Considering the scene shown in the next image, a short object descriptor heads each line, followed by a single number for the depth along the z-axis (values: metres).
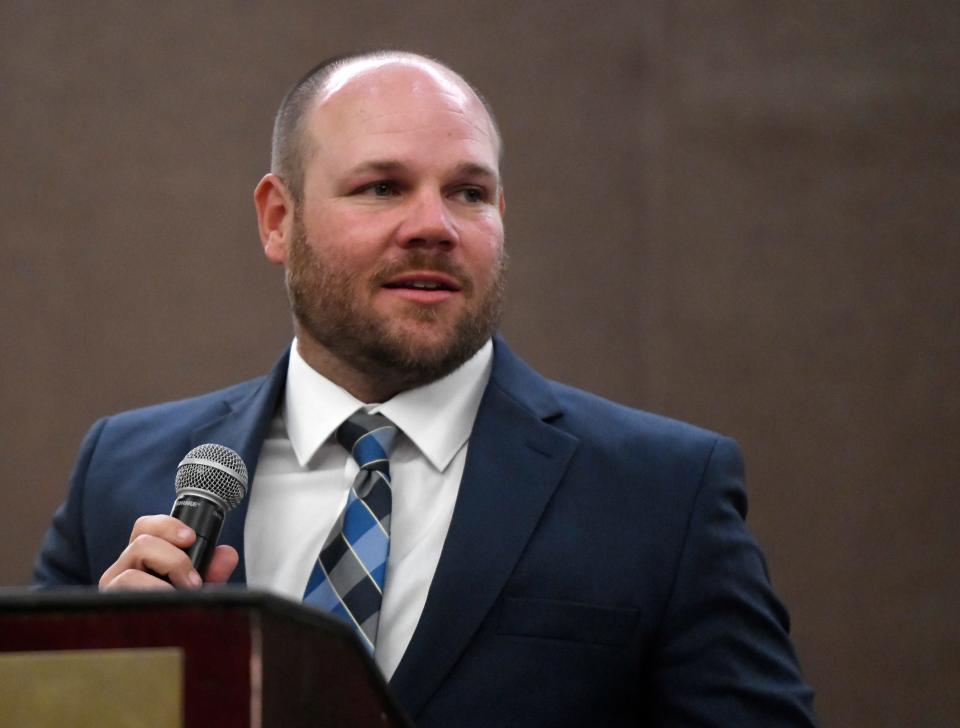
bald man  5.30
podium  4.12
